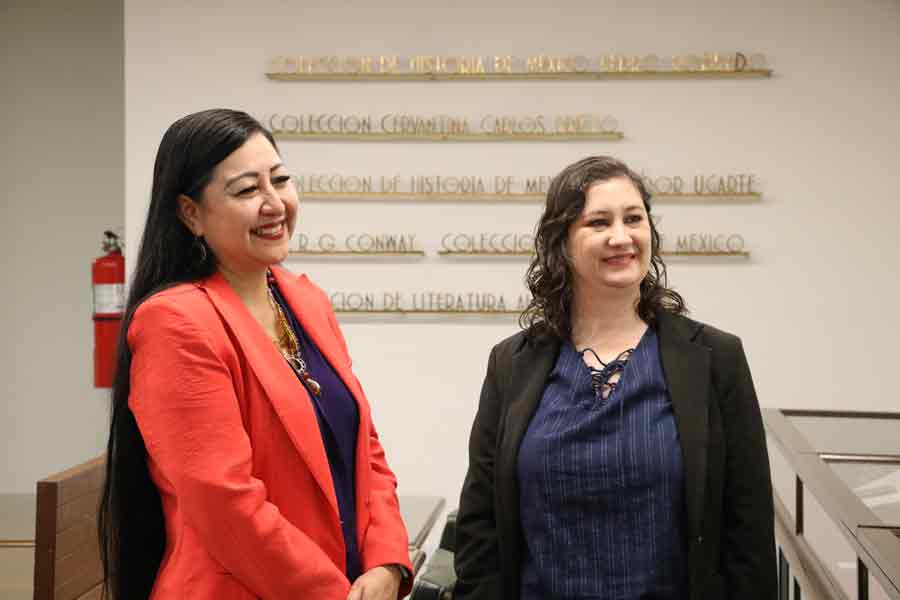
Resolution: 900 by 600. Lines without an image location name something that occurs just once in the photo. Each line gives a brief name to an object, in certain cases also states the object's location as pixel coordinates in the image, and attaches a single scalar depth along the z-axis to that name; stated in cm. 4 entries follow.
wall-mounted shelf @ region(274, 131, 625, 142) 497
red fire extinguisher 535
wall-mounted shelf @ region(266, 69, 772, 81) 490
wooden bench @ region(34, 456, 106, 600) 227
